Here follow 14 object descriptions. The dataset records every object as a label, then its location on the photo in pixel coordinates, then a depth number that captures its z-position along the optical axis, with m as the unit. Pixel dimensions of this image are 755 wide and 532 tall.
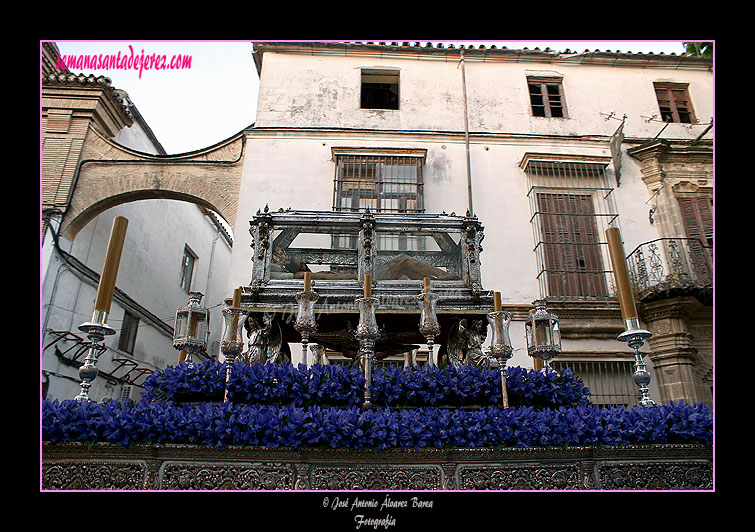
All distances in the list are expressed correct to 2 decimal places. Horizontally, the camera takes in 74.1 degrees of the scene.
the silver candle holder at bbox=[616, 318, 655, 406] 3.81
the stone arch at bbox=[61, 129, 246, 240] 10.49
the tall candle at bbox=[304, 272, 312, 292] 4.06
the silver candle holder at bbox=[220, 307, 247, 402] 3.77
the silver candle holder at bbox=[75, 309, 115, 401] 3.61
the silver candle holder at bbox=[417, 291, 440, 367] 3.78
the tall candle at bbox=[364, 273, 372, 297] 4.04
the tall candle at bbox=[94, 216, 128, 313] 3.84
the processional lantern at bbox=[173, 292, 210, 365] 4.13
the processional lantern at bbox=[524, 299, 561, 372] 4.46
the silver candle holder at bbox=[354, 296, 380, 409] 3.66
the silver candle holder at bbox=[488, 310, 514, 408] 3.84
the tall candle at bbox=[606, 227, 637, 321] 3.99
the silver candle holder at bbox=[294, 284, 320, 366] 3.86
